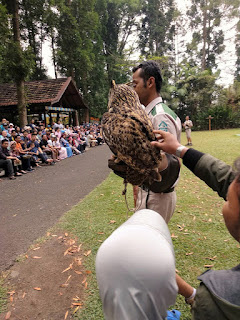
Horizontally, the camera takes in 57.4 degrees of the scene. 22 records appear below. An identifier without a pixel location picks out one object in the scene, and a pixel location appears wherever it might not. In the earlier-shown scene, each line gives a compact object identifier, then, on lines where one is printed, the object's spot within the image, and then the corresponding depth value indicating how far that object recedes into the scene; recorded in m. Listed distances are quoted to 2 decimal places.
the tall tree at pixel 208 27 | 32.80
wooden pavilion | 16.31
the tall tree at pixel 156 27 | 39.06
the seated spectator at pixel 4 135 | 10.20
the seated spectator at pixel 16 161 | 8.95
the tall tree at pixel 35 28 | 14.70
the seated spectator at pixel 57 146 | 12.34
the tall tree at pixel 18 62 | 12.79
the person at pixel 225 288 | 0.73
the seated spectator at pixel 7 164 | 8.34
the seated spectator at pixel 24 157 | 9.56
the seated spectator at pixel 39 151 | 10.76
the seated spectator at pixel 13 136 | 10.37
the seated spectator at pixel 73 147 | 14.73
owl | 1.33
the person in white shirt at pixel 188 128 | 13.70
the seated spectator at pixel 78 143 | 15.44
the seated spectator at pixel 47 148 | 11.90
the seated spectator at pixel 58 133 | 13.91
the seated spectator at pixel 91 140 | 19.58
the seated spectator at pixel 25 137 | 10.95
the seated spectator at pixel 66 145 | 13.83
